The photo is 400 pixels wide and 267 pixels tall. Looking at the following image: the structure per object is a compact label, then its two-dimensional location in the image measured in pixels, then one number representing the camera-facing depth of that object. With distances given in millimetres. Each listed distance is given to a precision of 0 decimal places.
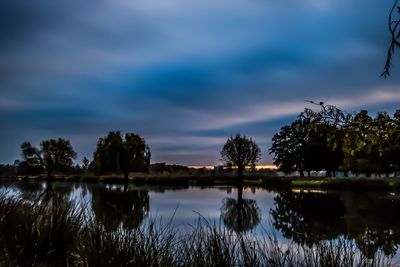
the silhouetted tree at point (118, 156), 65188
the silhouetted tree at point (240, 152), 87938
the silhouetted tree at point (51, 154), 89125
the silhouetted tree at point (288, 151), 80394
